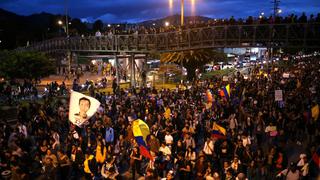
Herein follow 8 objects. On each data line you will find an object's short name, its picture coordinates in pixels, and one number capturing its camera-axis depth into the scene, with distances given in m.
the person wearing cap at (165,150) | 12.45
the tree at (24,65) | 32.06
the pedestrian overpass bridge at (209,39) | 25.66
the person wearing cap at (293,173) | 10.59
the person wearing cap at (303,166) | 11.10
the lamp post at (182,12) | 35.19
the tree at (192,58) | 39.59
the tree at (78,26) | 101.51
